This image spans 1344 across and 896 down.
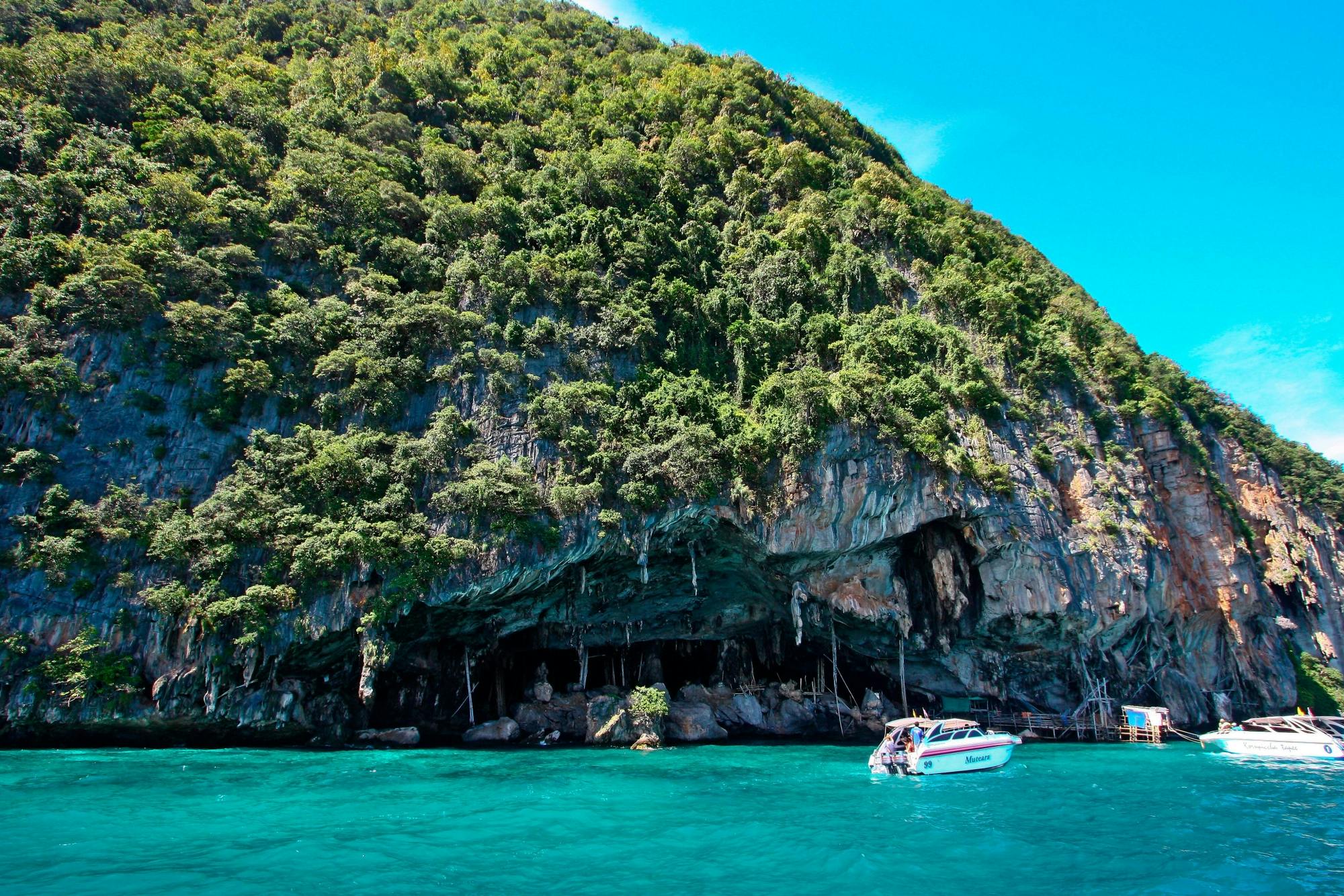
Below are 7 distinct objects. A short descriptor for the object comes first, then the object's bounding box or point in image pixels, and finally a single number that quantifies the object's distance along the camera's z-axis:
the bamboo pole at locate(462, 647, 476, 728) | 33.59
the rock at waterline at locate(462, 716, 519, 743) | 32.31
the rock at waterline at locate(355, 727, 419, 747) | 29.77
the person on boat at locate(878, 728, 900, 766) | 23.89
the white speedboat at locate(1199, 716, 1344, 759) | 28.88
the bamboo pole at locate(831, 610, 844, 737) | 34.47
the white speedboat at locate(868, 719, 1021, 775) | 23.81
